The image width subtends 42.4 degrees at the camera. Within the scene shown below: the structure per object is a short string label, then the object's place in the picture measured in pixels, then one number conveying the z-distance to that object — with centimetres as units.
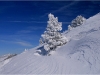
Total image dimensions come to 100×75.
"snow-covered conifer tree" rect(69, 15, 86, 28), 5128
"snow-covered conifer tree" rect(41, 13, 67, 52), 2577
